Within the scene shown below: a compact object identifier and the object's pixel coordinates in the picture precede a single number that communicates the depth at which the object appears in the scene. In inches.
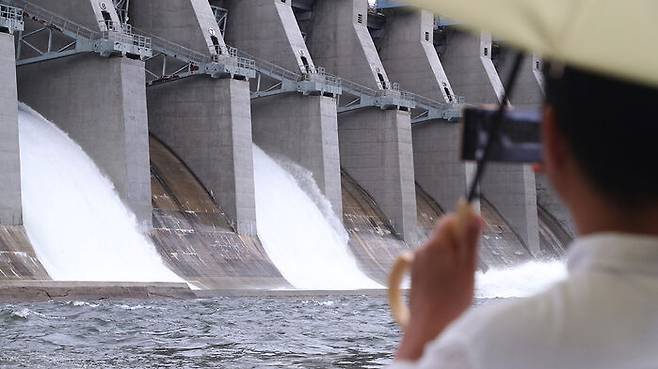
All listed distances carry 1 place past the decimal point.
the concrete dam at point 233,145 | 2724.7
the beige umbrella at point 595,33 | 199.7
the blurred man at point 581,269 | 197.6
